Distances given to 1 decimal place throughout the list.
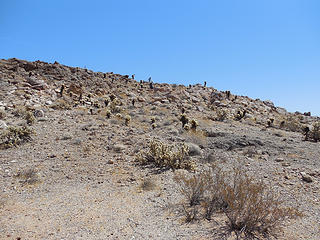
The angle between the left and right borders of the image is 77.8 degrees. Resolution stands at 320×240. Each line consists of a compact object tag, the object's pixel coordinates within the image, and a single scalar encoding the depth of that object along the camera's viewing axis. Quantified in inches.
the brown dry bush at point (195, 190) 194.2
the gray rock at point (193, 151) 360.0
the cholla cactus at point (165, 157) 294.7
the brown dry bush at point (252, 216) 145.8
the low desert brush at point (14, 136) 342.3
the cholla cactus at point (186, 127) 513.5
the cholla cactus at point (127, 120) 534.6
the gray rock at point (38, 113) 513.7
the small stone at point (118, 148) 359.3
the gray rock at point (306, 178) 244.2
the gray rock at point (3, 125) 401.5
